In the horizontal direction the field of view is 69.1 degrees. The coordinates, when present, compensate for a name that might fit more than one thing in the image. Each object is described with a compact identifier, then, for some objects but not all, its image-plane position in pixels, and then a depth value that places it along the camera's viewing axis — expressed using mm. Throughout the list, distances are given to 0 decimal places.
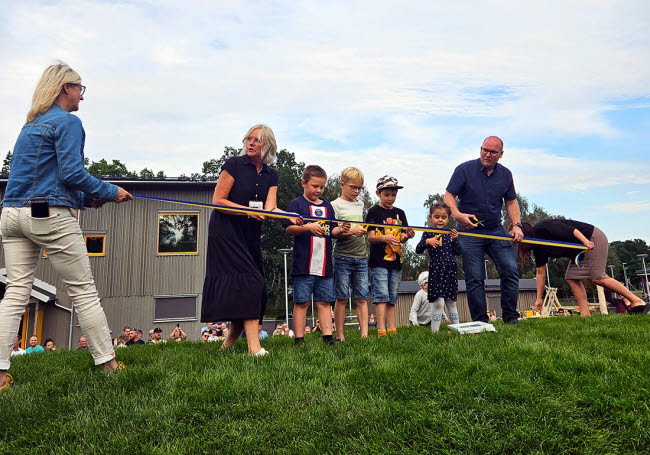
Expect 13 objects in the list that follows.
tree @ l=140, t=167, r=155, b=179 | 56906
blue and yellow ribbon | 4293
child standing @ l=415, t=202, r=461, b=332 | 6277
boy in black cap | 6047
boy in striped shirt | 5043
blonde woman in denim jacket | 3449
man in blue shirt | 6055
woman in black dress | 4195
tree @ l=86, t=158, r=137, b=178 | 50938
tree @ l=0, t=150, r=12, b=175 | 52572
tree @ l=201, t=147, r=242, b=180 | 56384
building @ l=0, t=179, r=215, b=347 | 21609
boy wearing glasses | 5809
